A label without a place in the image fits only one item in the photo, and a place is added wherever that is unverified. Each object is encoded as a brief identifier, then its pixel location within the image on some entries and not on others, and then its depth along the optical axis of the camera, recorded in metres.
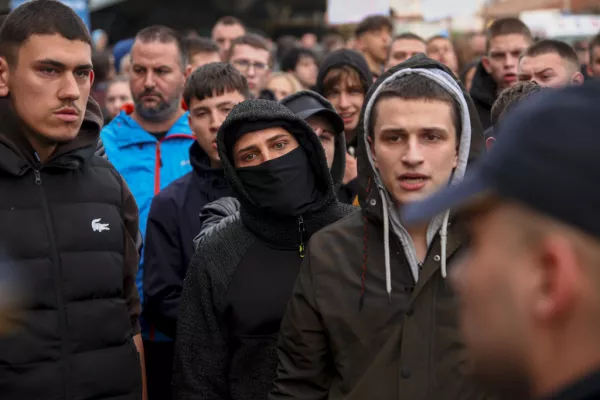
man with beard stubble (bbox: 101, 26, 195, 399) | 5.21
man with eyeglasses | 8.41
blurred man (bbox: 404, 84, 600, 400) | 1.31
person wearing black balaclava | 3.76
